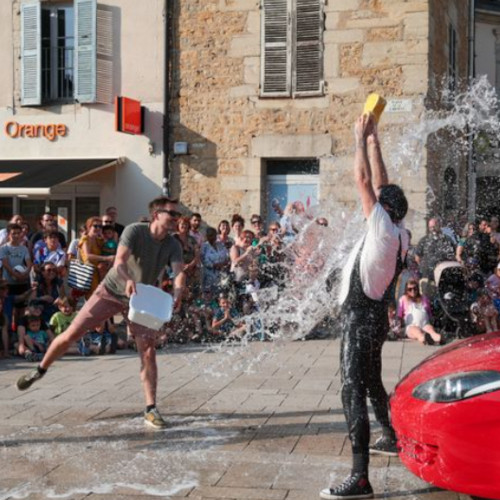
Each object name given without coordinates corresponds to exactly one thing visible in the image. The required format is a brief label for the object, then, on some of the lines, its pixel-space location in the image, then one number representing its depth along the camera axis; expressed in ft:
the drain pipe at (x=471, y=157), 63.16
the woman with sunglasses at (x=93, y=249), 39.96
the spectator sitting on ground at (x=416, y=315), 39.37
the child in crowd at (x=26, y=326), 35.60
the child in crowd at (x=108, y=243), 40.34
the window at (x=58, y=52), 57.57
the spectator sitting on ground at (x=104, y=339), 36.70
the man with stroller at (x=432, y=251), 44.91
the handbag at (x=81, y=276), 39.70
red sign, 55.06
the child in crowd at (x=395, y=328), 40.57
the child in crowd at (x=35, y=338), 35.68
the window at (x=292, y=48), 54.13
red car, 14.07
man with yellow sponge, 16.34
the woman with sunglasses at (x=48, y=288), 37.60
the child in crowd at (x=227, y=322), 39.96
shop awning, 52.34
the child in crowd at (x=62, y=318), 36.88
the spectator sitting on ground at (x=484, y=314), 41.09
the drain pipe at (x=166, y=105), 56.24
